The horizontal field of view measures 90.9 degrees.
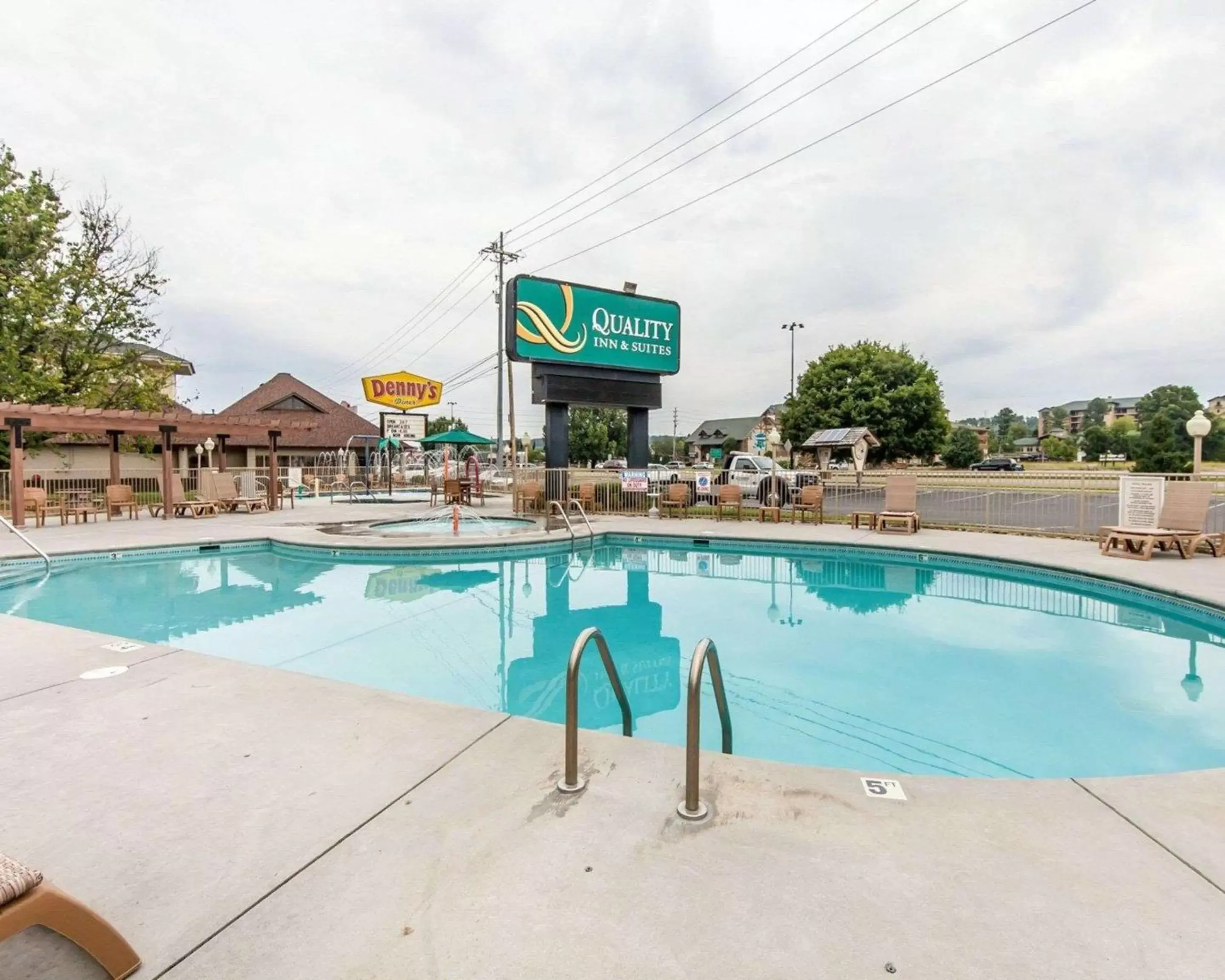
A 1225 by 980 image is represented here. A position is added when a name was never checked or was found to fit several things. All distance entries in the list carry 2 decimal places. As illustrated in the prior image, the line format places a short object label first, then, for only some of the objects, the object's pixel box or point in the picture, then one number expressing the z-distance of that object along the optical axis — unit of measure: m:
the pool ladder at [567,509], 13.60
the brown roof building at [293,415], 33.31
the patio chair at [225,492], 17.89
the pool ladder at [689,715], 2.40
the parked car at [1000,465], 51.72
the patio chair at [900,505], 13.41
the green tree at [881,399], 33.34
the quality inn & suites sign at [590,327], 15.51
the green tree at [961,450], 64.44
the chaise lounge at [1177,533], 9.82
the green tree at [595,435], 61.88
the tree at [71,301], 18.95
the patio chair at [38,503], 14.68
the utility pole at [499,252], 33.66
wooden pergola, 13.88
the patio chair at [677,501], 16.52
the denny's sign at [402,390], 22.75
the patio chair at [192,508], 16.81
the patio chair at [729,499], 15.86
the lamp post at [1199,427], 10.67
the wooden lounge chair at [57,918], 1.35
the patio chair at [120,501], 16.28
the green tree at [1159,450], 30.14
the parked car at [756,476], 17.27
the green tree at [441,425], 88.12
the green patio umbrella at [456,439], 23.66
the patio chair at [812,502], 15.16
